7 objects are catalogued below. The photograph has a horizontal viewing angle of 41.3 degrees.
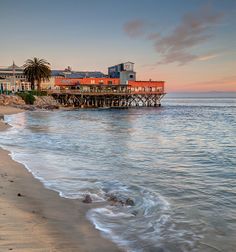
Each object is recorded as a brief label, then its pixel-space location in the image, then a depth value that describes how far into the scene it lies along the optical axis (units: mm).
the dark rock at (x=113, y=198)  7555
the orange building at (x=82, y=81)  79150
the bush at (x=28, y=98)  62162
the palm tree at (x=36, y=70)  69312
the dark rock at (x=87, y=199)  7280
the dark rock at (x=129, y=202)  7307
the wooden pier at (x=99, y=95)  72812
